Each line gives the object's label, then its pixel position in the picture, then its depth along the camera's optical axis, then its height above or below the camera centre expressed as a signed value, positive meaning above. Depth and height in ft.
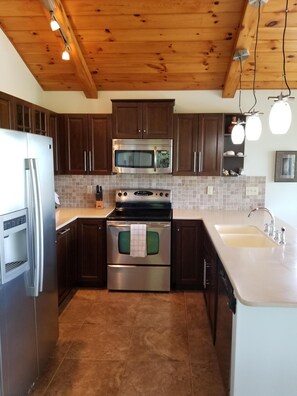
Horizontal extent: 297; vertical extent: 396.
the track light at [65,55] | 9.07 +3.65
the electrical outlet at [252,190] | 12.63 -0.72
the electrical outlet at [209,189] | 12.78 -0.69
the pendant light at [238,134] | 7.93 +1.07
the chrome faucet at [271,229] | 8.20 -1.61
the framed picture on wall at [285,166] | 12.35 +0.31
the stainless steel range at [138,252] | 10.92 -2.98
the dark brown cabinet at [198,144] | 11.72 +1.17
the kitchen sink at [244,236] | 8.52 -1.93
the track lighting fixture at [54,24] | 8.06 +4.10
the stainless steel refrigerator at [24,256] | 5.27 -1.68
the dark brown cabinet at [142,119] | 11.47 +2.14
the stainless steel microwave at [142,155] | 11.63 +0.72
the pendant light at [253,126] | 6.93 +1.12
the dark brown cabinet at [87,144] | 12.01 +1.19
